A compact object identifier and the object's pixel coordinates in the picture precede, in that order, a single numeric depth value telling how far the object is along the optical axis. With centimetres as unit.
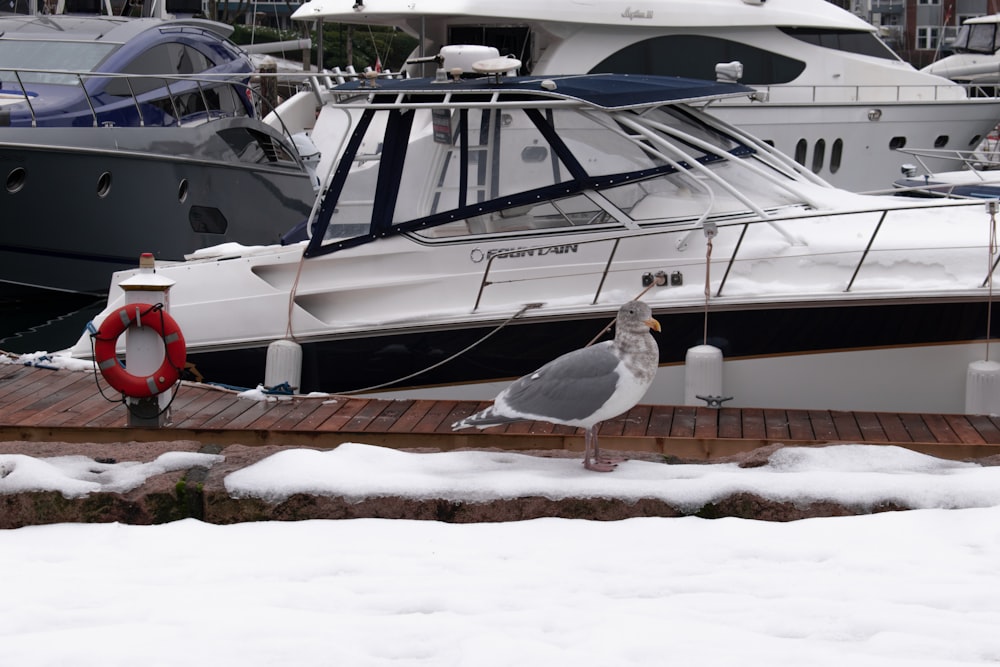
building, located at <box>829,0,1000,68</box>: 5681
